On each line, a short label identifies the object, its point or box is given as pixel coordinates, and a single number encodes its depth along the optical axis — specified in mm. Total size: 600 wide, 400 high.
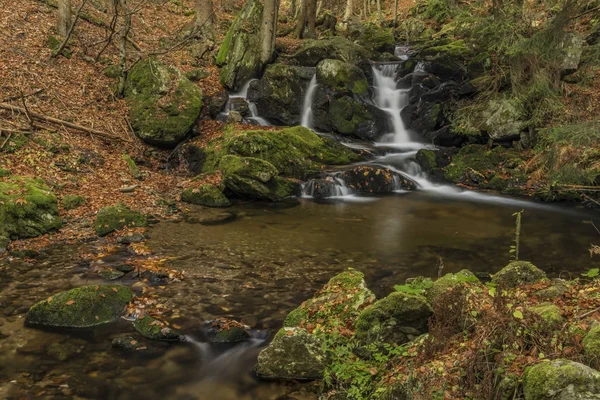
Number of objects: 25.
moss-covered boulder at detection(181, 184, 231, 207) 13188
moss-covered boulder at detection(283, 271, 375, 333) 5527
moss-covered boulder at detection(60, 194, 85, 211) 10803
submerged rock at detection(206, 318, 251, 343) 5941
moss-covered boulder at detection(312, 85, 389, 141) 19938
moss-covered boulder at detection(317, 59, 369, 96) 20734
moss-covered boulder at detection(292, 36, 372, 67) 23516
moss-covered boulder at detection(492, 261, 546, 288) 6172
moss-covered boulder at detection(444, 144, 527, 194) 15945
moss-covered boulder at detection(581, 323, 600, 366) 3320
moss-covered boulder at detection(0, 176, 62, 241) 9219
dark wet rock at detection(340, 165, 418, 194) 15734
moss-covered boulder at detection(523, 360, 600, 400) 2945
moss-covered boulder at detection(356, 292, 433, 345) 4777
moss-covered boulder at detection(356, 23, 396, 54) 27703
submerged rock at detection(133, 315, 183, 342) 5895
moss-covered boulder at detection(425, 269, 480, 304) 5082
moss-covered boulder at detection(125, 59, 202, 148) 16125
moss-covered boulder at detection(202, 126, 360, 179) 15391
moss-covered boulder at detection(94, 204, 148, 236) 9875
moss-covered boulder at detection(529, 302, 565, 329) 3767
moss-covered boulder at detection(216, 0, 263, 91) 20547
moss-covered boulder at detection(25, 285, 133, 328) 6098
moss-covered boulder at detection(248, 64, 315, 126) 19766
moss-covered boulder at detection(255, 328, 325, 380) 4895
